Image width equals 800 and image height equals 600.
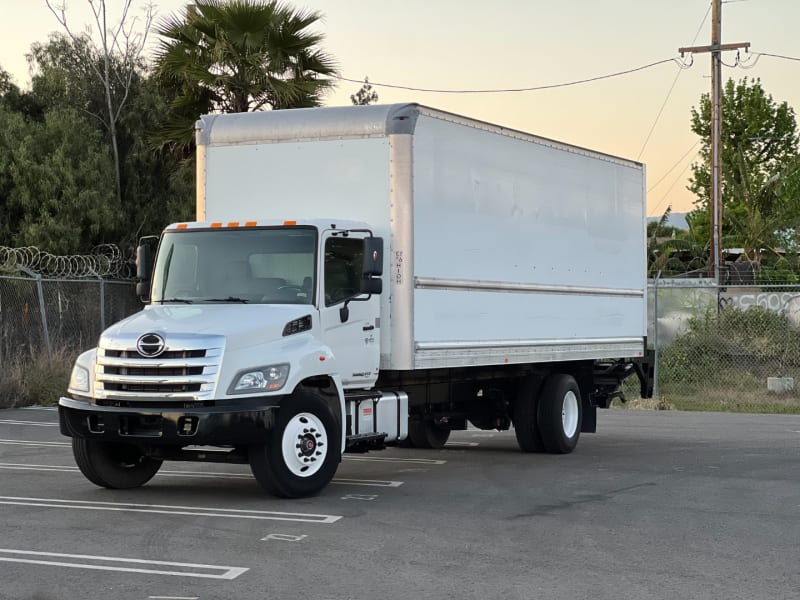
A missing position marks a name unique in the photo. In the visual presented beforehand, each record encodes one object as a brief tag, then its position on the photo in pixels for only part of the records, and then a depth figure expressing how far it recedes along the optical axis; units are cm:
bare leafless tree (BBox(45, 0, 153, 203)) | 3055
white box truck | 1093
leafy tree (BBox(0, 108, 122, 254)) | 2766
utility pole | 2992
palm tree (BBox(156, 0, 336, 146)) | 2647
